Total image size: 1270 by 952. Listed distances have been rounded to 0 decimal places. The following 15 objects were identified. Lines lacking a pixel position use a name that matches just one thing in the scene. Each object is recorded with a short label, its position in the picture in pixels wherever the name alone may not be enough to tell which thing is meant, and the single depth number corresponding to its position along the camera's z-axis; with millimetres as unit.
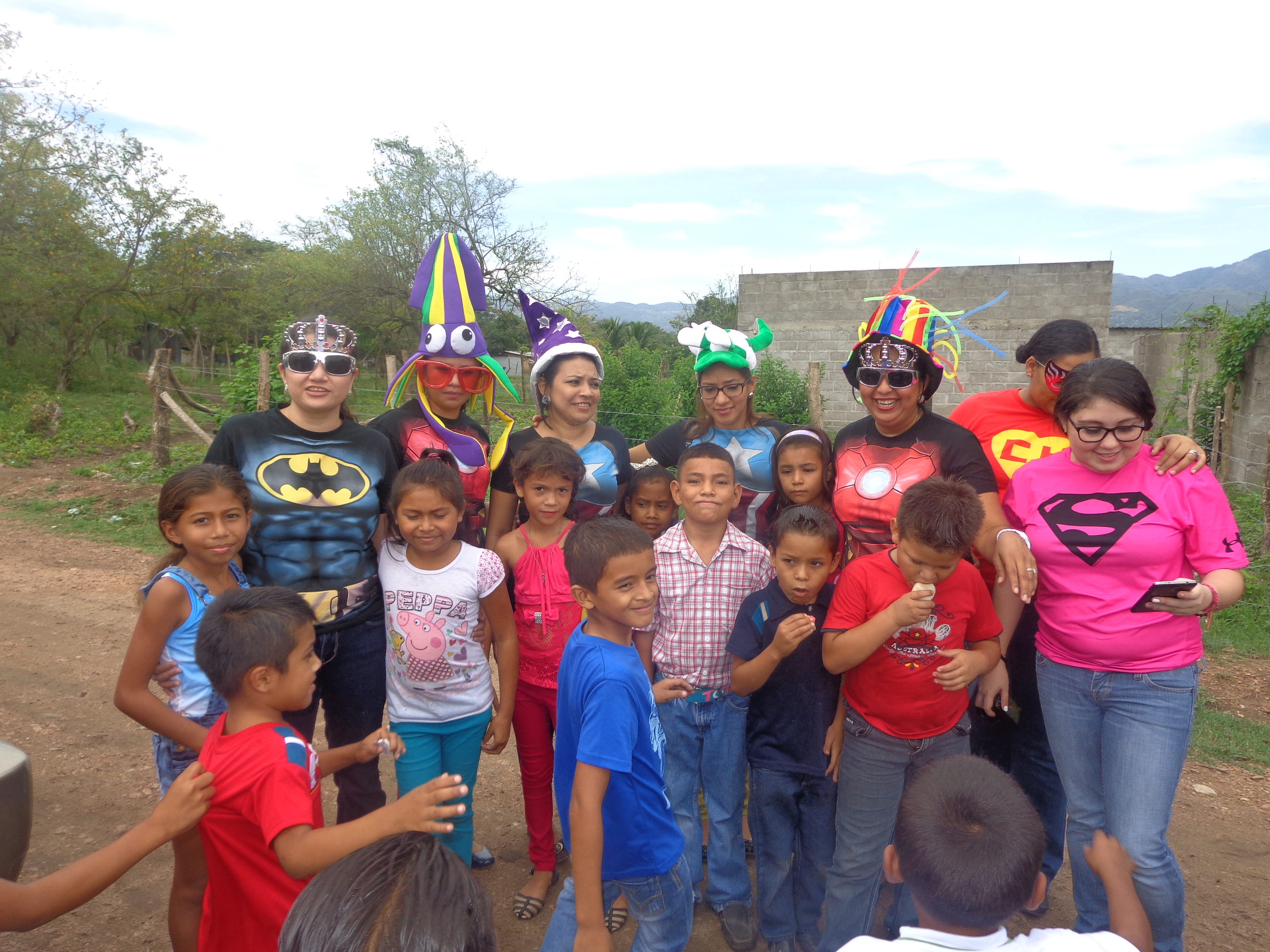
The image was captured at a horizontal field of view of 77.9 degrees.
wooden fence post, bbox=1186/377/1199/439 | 7324
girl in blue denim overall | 2176
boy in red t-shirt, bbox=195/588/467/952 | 1606
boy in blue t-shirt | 1759
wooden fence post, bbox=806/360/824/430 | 7883
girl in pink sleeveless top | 2807
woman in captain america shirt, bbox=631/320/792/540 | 3064
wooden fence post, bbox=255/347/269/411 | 8875
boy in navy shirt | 2410
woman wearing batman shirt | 2545
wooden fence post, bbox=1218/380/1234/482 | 7555
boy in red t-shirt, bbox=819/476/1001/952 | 2213
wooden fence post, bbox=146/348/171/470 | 10289
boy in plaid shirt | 2547
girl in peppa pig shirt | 2531
